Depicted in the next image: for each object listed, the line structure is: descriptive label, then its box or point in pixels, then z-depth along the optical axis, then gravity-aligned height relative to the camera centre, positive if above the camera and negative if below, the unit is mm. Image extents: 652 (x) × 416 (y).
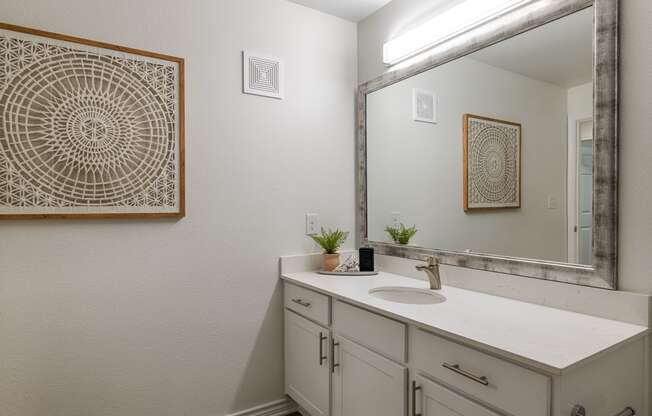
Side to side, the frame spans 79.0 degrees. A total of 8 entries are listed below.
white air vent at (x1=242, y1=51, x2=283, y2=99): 2078 +691
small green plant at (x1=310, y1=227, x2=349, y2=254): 2260 -208
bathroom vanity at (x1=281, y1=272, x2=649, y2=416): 1031 -478
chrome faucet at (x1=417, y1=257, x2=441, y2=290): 1785 -314
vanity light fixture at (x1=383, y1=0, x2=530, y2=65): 1665 +826
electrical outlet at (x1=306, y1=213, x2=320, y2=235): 2287 -118
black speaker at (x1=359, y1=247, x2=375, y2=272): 2211 -316
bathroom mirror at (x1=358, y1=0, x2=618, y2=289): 1352 +245
